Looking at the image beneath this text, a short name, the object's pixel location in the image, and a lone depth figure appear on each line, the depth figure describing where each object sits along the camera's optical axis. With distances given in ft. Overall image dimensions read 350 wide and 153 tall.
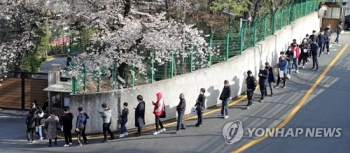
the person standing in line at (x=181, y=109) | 51.06
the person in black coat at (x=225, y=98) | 54.49
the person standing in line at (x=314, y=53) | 74.38
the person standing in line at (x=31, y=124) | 54.03
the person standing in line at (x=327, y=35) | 86.82
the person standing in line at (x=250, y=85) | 57.52
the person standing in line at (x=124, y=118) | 51.57
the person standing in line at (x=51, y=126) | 51.78
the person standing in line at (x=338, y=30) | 96.89
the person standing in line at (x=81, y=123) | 50.67
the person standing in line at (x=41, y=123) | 55.36
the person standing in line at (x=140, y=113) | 51.13
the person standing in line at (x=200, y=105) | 52.15
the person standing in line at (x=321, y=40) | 84.07
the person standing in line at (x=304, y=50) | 75.81
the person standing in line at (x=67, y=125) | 50.98
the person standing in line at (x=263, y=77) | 59.52
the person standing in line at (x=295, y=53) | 71.72
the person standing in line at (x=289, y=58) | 69.51
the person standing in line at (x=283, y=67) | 65.82
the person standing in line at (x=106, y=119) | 50.83
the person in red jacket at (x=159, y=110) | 51.47
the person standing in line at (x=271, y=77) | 62.21
